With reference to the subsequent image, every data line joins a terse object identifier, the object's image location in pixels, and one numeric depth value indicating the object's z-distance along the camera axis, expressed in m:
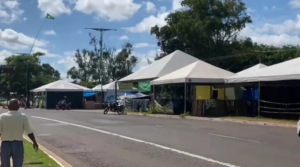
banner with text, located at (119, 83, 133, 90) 57.21
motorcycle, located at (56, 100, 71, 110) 63.37
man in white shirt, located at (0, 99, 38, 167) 8.78
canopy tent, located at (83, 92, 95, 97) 77.30
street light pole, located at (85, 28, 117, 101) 73.06
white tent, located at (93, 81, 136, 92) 71.47
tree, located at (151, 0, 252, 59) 64.12
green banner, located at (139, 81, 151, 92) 50.56
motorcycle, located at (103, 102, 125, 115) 43.34
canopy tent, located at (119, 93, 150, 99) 51.72
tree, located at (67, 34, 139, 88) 95.62
